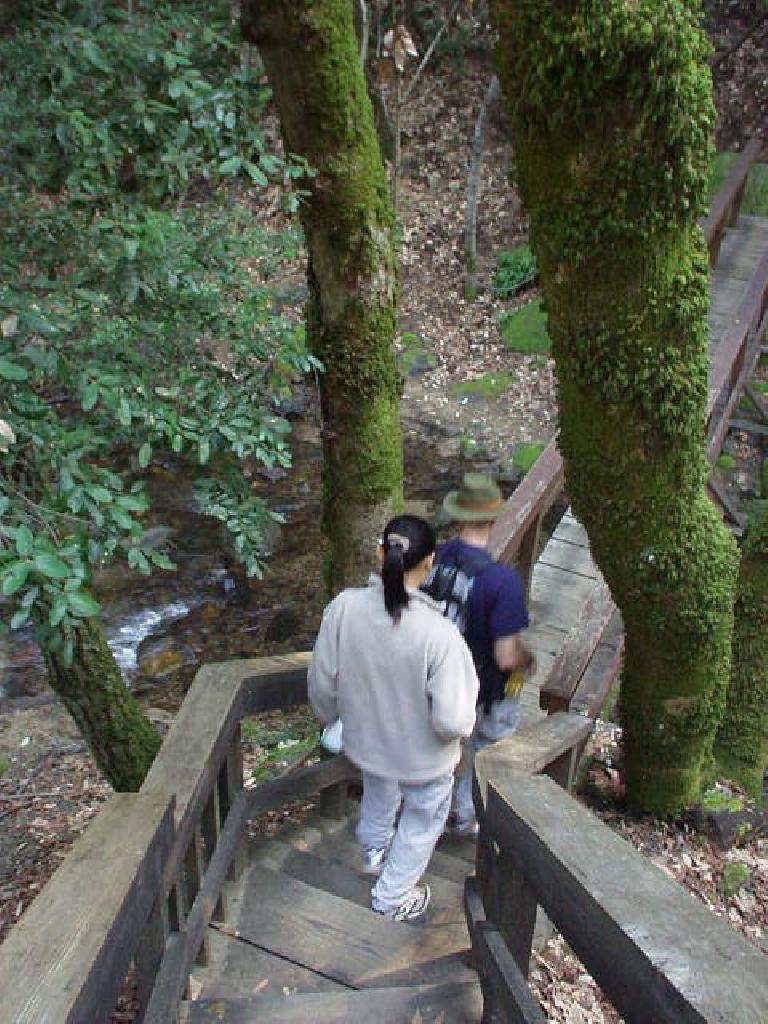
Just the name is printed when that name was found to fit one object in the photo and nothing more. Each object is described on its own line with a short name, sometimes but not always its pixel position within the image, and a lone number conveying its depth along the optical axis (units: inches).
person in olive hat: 146.8
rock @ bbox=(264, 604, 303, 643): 414.3
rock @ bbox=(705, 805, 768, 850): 191.6
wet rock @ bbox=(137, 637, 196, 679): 395.2
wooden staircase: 113.3
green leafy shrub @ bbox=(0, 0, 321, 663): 120.4
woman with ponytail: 128.3
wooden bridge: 72.7
